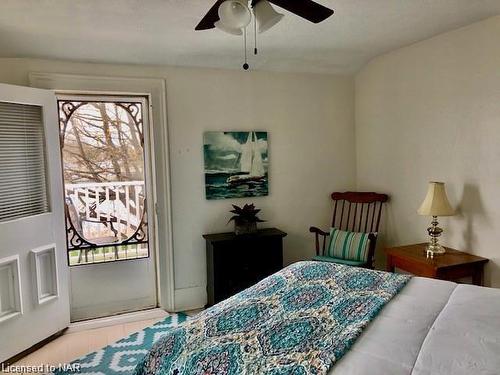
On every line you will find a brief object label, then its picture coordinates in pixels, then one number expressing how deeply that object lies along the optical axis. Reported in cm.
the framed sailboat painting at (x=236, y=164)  354
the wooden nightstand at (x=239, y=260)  332
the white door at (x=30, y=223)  271
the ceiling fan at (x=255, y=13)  172
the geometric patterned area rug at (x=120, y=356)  254
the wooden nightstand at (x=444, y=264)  267
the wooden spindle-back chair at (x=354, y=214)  369
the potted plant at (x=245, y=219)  346
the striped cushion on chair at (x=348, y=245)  339
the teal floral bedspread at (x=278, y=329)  127
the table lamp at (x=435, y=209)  286
